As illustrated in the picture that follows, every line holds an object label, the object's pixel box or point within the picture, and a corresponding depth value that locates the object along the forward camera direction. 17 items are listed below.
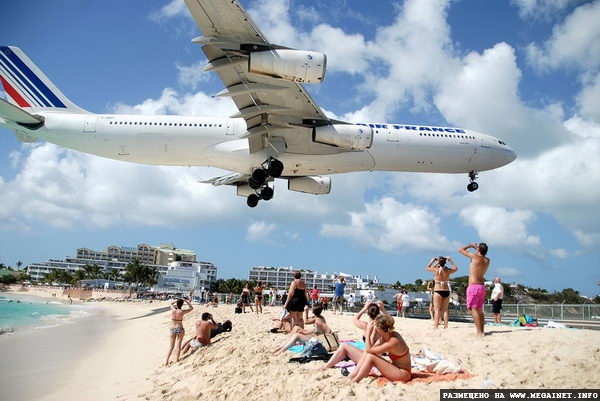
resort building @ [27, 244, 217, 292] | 117.00
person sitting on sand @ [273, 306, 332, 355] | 9.72
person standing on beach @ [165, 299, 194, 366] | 12.38
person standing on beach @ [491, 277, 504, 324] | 13.76
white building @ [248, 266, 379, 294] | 180.62
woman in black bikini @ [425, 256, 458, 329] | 10.70
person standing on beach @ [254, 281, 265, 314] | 21.56
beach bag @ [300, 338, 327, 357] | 8.60
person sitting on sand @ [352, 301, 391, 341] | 7.70
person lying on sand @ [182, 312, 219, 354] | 12.68
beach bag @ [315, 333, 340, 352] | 8.84
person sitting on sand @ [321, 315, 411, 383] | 6.62
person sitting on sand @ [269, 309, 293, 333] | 12.19
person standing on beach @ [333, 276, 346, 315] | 18.92
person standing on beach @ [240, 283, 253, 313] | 23.75
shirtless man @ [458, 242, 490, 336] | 8.73
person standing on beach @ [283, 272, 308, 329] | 11.80
